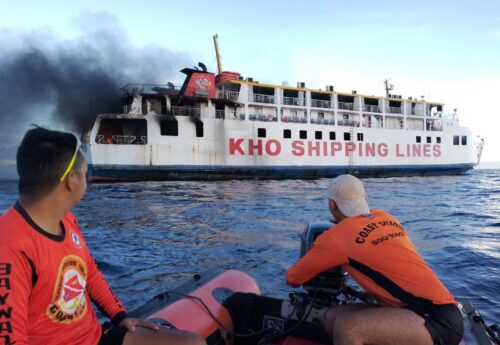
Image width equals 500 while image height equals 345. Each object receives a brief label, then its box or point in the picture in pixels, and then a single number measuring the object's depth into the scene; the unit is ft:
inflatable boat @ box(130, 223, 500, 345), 8.30
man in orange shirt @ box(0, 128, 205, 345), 4.34
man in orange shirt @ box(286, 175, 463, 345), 6.85
